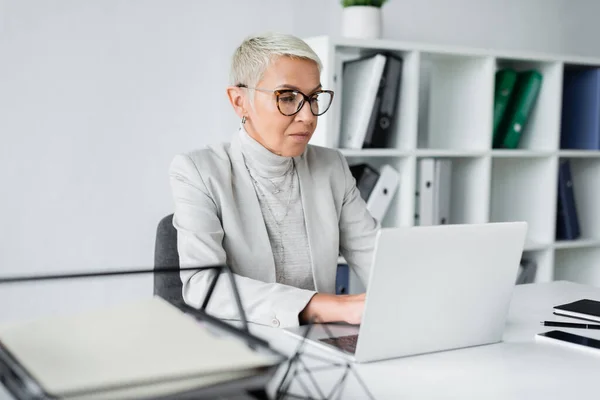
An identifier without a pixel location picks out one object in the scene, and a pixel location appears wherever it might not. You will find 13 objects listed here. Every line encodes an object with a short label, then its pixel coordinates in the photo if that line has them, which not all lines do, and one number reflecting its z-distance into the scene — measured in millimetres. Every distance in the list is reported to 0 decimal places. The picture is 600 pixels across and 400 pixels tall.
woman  1674
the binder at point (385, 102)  2668
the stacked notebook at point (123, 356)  588
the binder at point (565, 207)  3141
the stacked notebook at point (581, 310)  1468
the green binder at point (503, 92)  2988
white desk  1014
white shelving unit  2719
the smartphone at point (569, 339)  1271
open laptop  1081
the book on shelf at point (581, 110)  3139
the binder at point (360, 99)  2627
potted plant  2668
